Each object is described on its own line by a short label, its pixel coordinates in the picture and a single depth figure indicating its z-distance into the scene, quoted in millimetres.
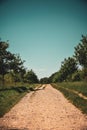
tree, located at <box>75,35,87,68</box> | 56941
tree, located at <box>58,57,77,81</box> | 92375
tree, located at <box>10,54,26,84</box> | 44688
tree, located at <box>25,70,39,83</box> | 131000
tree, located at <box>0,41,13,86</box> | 42688
